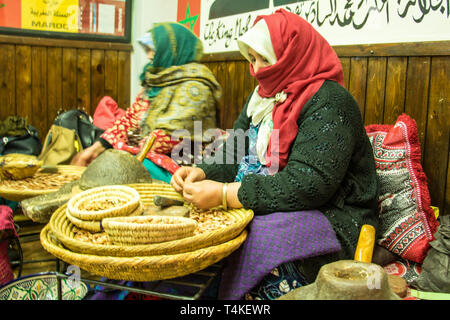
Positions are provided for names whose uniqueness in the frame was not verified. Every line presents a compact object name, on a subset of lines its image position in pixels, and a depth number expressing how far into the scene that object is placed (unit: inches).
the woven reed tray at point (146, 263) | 39.6
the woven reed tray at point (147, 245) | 40.5
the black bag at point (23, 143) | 121.0
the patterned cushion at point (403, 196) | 61.6
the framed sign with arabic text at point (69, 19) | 141.3
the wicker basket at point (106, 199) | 47.3
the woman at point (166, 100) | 100.4
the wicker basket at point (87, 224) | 47.1
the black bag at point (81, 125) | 128.0
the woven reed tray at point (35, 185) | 73.7
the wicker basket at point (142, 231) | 40.8
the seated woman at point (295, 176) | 50.7
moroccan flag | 130.3
